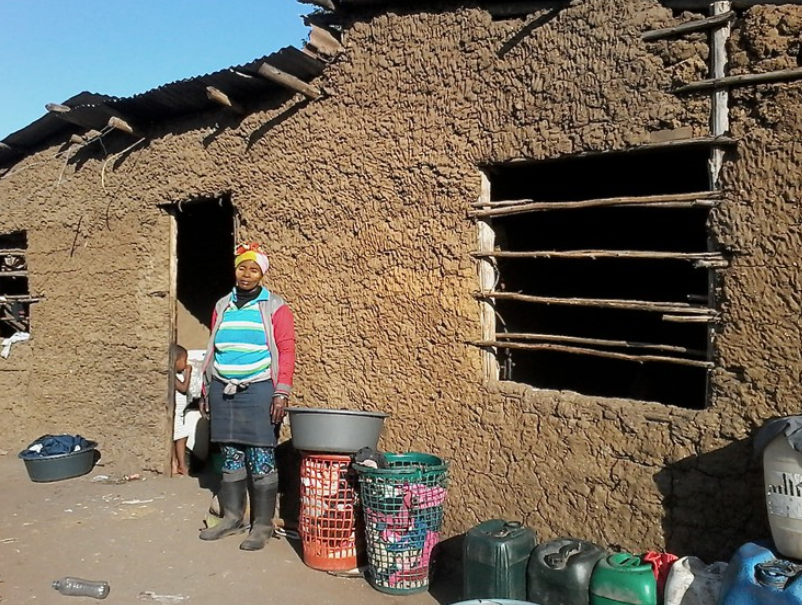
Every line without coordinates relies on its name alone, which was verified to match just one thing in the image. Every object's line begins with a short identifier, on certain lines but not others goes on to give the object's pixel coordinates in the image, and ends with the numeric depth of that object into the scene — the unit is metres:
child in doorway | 6.70
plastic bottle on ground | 4.20
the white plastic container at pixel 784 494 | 2.90
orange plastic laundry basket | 4.49
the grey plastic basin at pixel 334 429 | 4.39
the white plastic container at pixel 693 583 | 3.15
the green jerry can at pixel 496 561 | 3.69
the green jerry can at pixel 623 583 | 3.28
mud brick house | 3.53
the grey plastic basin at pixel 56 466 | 6.64
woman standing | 4.90
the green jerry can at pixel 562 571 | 3.46
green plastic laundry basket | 4.13
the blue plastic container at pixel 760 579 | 2.71
